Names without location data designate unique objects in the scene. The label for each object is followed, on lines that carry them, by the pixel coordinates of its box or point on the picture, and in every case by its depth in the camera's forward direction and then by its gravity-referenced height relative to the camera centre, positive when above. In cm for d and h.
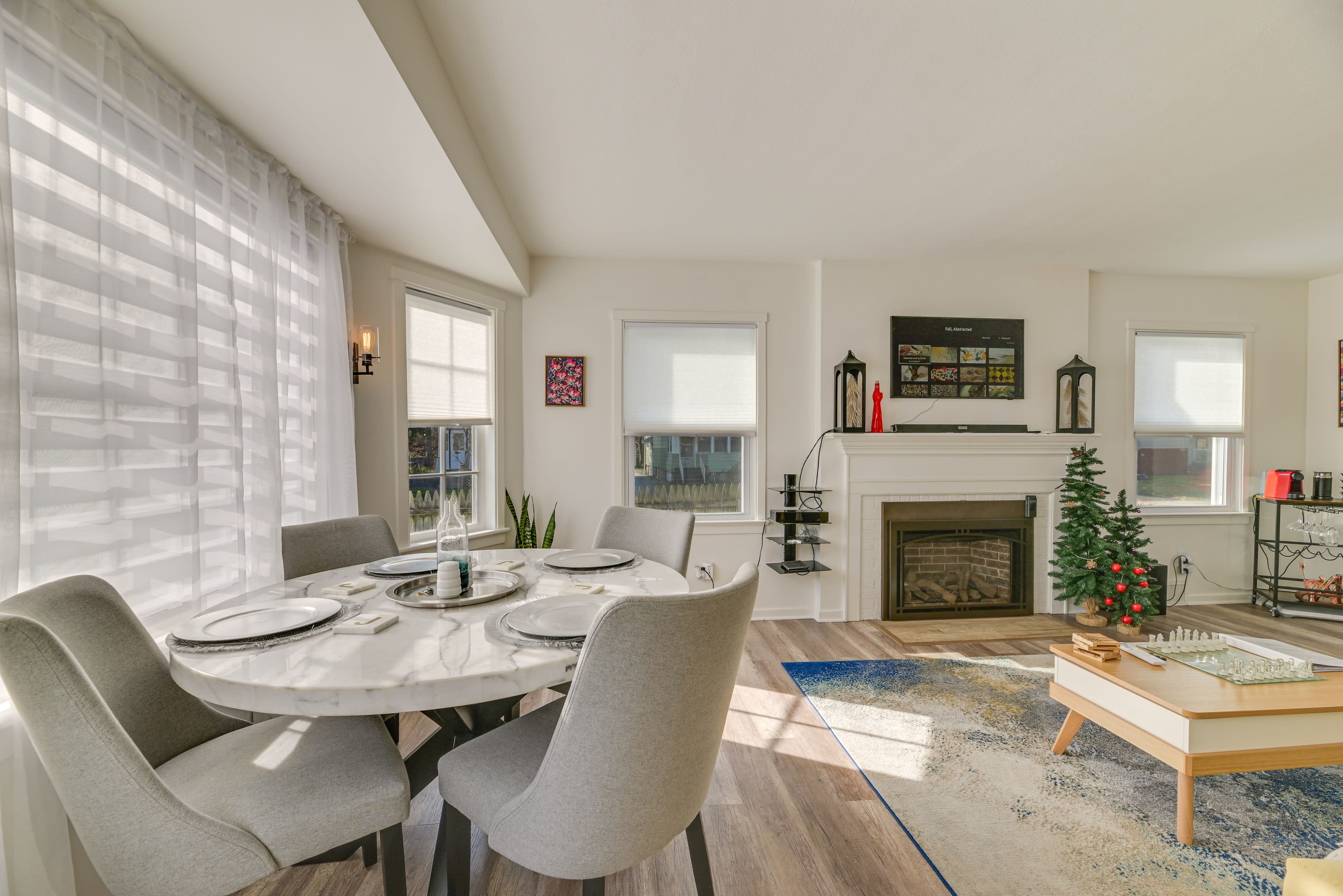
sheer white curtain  121 +24
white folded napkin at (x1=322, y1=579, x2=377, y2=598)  166 -45
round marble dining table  105 -45
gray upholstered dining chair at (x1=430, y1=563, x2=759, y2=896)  100 -57
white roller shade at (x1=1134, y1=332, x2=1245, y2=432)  444 +41
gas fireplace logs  418 -109
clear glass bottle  157 -34
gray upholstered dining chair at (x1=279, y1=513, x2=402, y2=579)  208 -42
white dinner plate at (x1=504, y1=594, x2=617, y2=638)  129 -42
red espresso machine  418 -34
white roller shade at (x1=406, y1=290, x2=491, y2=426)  339 +43
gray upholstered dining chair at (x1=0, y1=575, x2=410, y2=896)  93 -71
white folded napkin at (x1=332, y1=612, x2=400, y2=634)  132 -44
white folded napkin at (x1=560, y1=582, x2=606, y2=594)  166 -44
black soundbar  408 +5
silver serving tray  154 -45
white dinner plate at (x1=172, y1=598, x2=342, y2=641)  126 -43
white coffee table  179 -89
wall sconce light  293 +41
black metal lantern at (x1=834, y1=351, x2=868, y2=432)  397 +27
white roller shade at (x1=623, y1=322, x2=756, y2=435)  411 +39
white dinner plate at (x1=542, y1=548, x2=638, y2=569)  196 -43
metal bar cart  417 -89
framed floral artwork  404 +36
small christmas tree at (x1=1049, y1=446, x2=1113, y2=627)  385 -71
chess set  203 -81
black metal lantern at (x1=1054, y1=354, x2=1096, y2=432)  412 +27
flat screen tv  412 +55
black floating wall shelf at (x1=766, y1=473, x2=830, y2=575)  391 -57
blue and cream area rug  169 -124
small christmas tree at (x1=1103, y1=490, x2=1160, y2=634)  375 -89
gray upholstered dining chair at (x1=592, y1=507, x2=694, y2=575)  239 -43
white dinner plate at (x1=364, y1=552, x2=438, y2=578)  187 -44
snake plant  384 -64
